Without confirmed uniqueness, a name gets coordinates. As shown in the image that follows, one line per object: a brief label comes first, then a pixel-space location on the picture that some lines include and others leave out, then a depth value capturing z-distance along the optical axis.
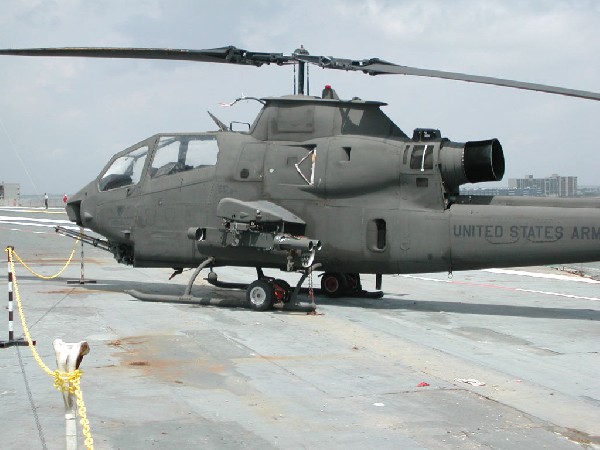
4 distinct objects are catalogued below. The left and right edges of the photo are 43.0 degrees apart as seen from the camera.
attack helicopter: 11.73
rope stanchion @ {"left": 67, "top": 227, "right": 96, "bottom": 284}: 15.79
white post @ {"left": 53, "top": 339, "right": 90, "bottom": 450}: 4.48
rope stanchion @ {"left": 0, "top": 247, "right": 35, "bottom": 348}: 9.03
